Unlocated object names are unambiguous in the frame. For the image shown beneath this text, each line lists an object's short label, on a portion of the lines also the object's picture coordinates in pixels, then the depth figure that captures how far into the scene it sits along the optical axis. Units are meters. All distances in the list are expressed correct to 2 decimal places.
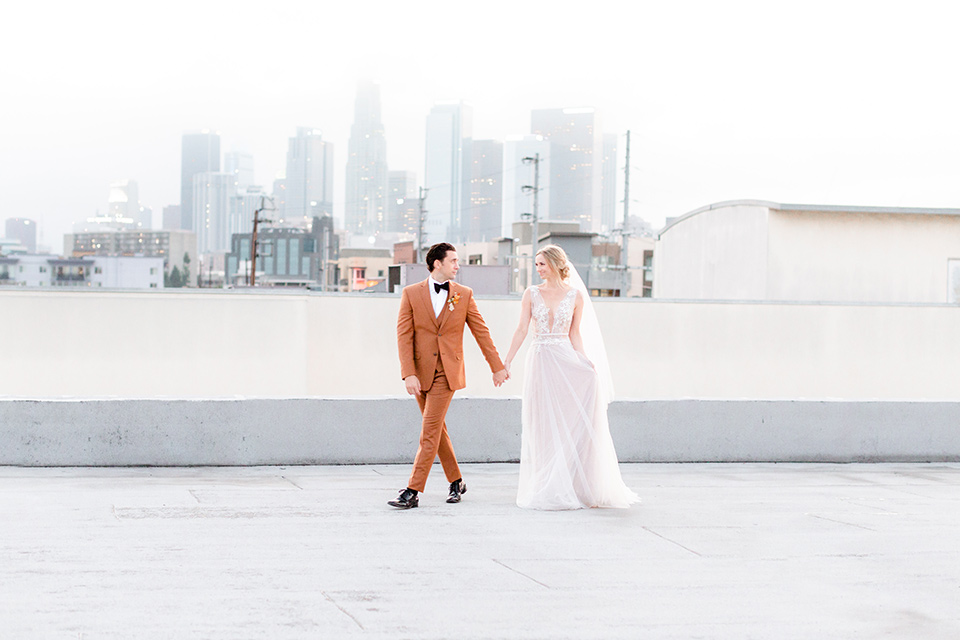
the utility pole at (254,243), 72.19
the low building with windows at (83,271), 150.88
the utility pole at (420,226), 93.12
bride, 8.33
